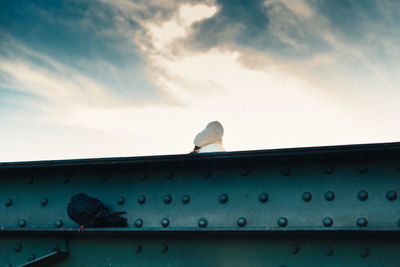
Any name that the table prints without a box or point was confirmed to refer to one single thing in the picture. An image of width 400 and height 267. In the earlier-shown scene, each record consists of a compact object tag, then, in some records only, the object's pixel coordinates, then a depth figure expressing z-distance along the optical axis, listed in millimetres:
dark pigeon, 3678
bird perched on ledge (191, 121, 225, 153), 5557
